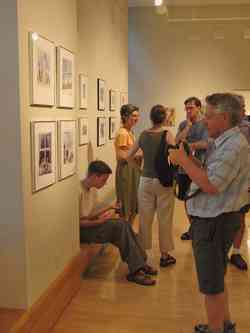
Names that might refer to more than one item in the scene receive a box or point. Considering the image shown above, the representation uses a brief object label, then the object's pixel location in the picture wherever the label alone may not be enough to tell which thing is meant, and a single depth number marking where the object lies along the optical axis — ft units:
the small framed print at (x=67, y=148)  10.43
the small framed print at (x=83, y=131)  14.12
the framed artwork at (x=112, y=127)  19.61
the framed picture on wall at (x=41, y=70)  8.42
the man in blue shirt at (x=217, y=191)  7.45
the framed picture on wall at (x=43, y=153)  8.64
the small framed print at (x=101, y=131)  17.01
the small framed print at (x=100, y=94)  16.90
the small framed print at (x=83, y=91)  13.99
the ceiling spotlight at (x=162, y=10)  28.43
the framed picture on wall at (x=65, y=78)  10.18
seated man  12.54
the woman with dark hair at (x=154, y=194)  13.23
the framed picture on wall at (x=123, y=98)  22.72
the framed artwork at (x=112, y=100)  19.43
